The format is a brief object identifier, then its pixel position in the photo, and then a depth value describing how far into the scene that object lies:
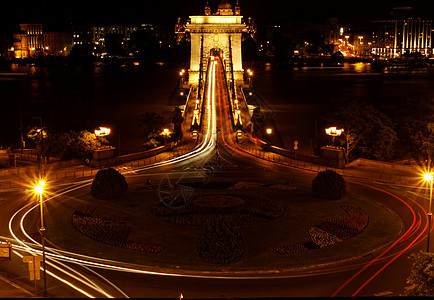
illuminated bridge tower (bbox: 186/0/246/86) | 126.06
